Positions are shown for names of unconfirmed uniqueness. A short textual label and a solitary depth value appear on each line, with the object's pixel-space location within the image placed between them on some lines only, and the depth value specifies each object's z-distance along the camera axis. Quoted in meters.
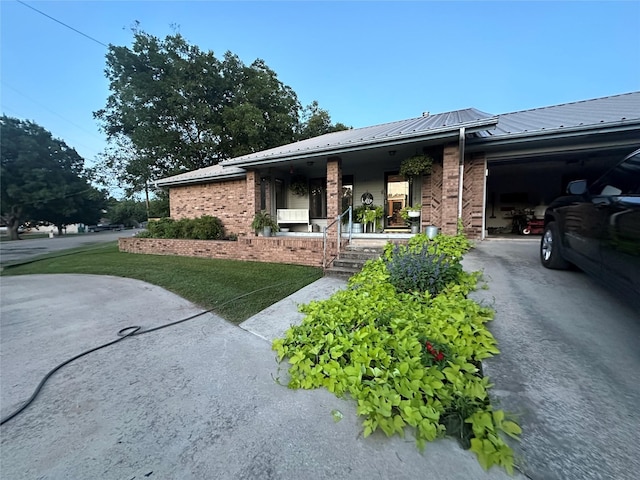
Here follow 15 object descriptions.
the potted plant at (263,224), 7.96
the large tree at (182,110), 18.31
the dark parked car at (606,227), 2.08
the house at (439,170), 5.82
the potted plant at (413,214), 6.84
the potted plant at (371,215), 7.78
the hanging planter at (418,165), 6.55
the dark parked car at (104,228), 40.97
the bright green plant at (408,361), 1.63
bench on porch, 9.40
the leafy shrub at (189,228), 9.46
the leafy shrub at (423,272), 3.55
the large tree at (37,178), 26.55
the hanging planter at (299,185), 9.90
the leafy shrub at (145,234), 10.82
